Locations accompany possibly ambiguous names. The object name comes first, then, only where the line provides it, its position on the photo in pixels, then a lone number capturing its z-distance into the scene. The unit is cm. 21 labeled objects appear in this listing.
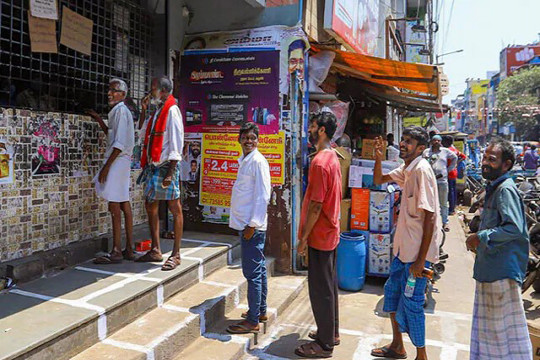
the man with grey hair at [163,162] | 417
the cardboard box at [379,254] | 571
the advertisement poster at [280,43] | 547
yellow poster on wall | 553
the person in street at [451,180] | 995
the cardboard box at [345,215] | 603
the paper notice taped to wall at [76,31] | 430
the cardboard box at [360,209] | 588
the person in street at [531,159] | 1744
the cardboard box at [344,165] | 613
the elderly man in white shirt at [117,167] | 417
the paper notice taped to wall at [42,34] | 399
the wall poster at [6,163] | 374
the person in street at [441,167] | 847
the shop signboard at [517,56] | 5669
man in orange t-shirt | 359
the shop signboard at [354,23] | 646
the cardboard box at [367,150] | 794
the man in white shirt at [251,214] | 367
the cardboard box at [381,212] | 575
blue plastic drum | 549
